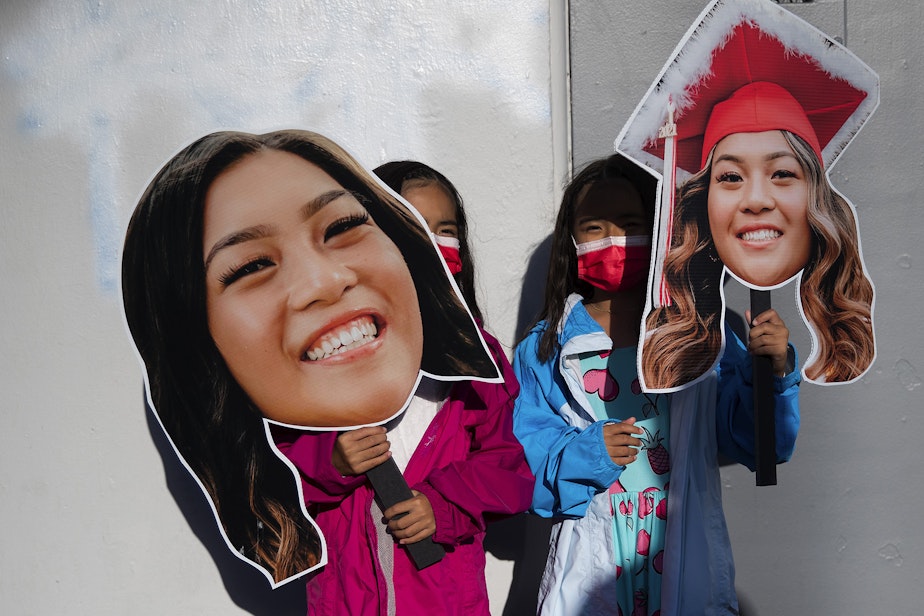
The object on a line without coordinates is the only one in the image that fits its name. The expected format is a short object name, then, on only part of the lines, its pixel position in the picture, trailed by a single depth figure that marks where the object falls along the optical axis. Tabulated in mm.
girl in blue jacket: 2287
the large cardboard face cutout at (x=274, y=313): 2154
